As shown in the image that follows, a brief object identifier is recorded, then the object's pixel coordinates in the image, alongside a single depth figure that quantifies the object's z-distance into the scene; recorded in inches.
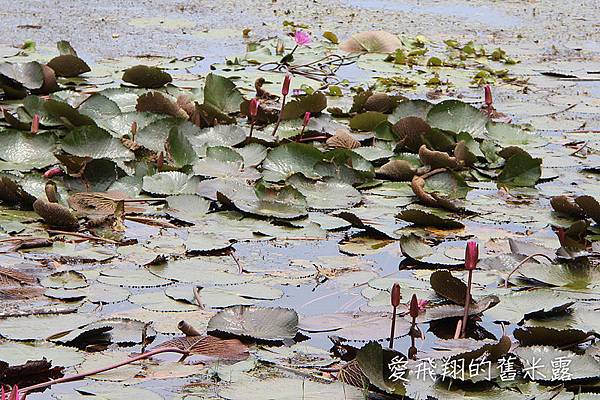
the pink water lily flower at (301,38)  310.0
